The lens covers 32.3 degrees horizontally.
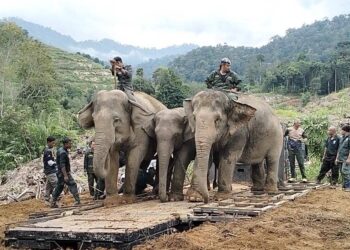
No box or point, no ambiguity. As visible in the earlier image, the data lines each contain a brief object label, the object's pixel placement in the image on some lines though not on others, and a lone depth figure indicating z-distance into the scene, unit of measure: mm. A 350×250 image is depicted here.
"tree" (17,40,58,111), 42125
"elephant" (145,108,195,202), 11094
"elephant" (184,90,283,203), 10391
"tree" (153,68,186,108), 43438
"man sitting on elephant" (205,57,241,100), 11945
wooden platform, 7227
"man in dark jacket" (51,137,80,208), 11734
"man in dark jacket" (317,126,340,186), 15742
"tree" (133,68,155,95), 44422
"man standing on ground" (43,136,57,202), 12461
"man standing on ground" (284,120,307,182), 17047
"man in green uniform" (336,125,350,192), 14617
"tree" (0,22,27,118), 41969
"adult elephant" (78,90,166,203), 10688
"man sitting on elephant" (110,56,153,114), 12023
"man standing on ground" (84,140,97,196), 13523
